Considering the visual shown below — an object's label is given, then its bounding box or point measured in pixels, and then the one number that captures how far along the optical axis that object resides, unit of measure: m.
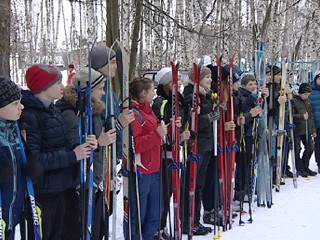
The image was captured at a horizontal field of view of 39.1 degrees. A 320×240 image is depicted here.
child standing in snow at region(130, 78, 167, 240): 3.91
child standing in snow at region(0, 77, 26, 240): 2.63
